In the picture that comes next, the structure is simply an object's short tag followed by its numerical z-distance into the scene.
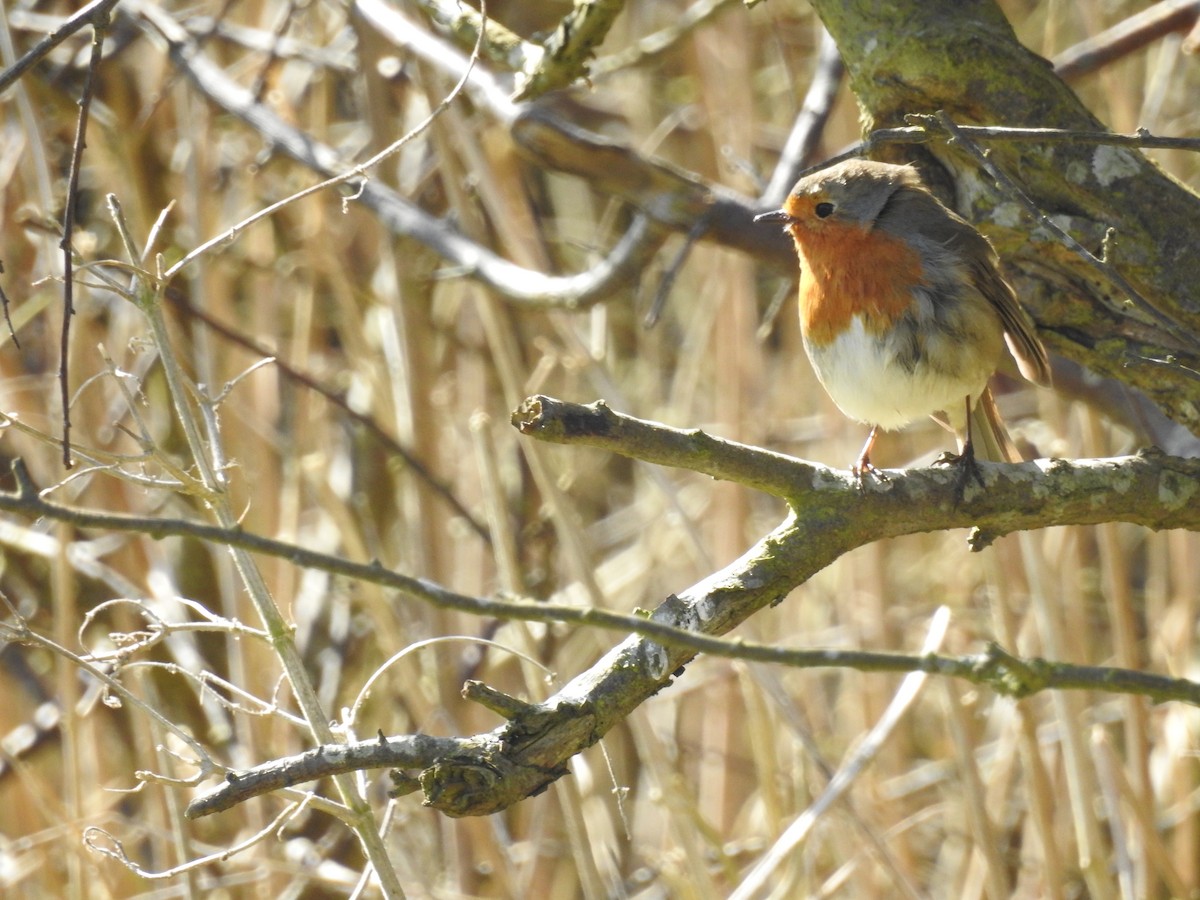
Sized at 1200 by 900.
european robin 6.69
